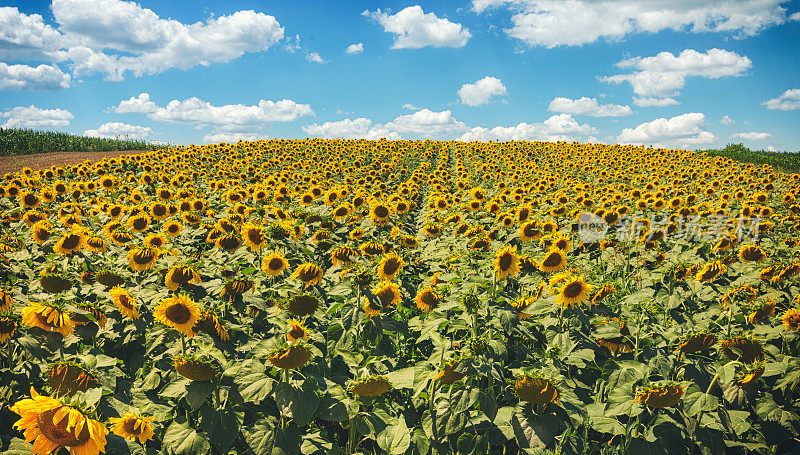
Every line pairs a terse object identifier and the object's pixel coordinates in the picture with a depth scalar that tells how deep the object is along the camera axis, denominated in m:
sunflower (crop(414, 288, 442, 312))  3.97
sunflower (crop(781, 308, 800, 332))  4.02
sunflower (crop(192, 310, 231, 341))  2.97
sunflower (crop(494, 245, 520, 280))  3.88
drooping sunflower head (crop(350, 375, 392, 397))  2.66
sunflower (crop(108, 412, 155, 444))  2.41
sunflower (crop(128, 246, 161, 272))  4.16
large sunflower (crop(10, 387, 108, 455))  1.70
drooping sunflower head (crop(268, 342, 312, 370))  2.43
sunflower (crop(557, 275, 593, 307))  3.34
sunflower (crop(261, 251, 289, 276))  4.22
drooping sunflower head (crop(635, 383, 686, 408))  2.67
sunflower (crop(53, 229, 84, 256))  4.93
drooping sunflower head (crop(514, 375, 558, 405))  2.57
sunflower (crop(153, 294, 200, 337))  2.83
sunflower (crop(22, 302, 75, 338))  2.80
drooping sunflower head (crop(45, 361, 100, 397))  2.47
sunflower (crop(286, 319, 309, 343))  2.91
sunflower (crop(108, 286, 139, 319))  3.34
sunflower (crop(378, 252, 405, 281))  3.98
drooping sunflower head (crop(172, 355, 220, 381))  2.36
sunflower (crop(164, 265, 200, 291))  3.29
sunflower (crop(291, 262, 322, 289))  3.90
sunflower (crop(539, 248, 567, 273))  4.46
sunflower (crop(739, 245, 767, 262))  5.80
